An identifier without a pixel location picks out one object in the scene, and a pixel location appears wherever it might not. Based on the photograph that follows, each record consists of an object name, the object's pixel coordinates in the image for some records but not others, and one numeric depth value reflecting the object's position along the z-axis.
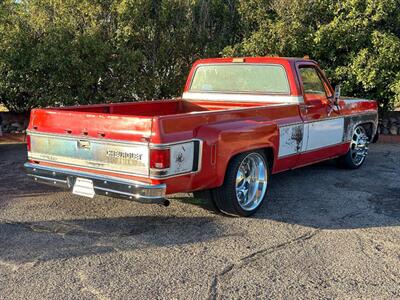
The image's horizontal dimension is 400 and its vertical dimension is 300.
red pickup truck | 4.43
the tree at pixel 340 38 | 10.27
